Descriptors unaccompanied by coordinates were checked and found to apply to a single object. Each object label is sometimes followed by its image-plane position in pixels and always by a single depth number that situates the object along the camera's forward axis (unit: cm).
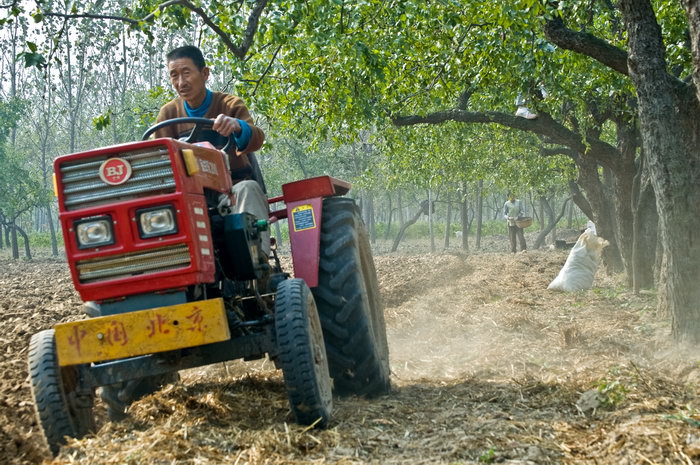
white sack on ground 1380
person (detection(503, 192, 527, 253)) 2656
